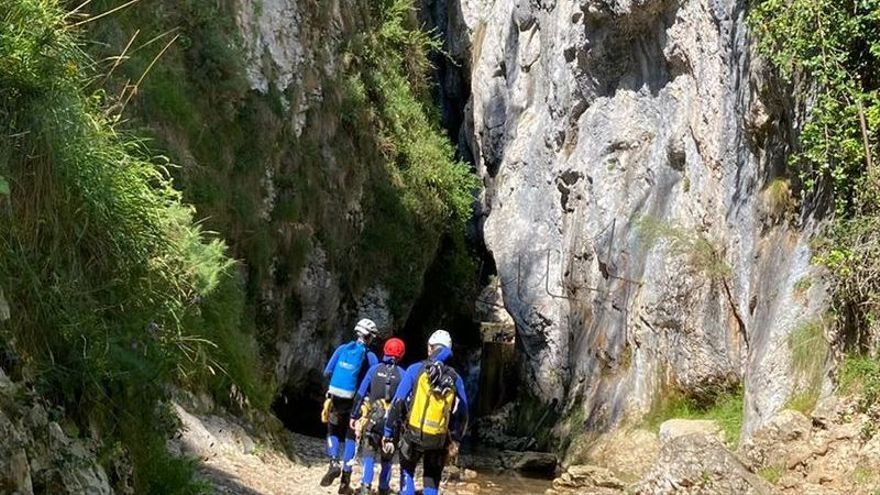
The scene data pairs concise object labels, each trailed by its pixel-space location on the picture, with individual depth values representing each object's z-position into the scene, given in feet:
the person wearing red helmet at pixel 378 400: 26.73
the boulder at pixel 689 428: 41.83
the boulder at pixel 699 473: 27.07
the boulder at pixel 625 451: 46.55
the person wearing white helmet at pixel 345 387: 28.78
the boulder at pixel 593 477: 43.39
